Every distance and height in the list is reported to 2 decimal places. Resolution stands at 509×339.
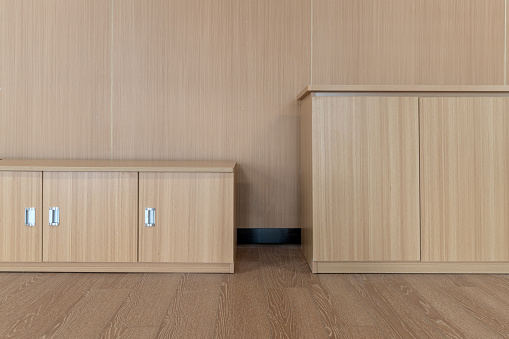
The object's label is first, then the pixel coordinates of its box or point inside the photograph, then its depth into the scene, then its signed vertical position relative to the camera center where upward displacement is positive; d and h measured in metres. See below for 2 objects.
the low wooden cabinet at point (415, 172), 2.33 +0.00
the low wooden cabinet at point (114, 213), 2.34 -0.20
